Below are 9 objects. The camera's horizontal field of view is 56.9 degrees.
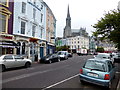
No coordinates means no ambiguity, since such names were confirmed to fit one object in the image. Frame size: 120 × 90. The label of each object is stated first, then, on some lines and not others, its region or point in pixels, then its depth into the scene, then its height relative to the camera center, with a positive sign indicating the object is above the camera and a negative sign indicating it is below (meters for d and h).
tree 11.46 +2.44
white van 23.21 -1.40
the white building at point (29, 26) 17.48 +4.13
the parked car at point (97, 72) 5.68 -1.32
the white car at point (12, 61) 10.53 -1.33
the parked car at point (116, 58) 20.08 -1.87
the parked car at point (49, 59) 17.17 -1.64
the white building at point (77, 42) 71.56 +4.13
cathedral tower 92.14 +18.23
